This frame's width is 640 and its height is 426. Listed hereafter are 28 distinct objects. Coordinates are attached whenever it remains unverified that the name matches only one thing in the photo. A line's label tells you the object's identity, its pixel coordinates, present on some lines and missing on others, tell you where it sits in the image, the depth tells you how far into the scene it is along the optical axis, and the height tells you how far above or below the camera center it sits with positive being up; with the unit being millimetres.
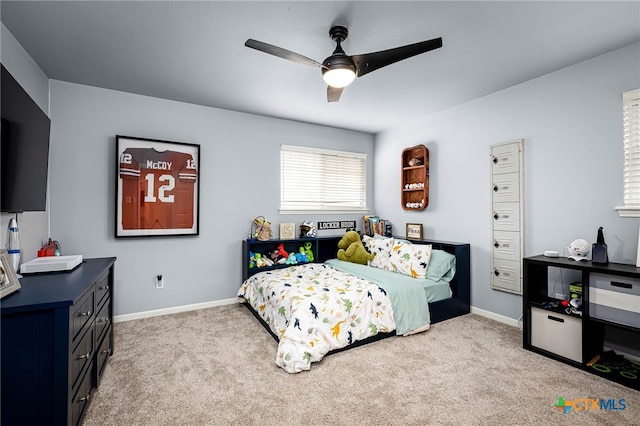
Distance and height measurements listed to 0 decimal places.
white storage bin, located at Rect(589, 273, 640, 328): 2104 -615
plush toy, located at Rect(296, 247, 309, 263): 4230 -620
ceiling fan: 1903 +1070
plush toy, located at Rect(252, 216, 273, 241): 3957 -209
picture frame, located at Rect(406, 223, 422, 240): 4281 -247
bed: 2471 -823
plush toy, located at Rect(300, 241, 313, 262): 4378 -539
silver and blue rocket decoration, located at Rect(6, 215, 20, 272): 1949 -210
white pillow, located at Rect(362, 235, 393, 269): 3824 -473
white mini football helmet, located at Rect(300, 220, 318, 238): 4359 -238
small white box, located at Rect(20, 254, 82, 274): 1940 -354
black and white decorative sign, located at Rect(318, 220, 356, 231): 4688 -175
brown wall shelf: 4191 +540
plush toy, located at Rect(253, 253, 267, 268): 3904 -624
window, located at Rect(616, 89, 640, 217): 2389 +504
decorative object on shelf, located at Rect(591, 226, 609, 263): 2385 -288
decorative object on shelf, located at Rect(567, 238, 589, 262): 2545 -297
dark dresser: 1291 -651
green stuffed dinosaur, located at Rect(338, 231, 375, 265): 4035 -505
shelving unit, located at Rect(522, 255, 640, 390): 2145 -847
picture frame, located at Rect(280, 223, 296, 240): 4215 -248
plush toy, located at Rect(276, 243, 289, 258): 4152 -524
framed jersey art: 3312 +298
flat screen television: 1732 +409
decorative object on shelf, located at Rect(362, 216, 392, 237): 4762 -194
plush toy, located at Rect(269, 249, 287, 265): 4055 -601
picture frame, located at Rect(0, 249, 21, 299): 1461 -327
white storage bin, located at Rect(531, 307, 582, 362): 2389 -996
